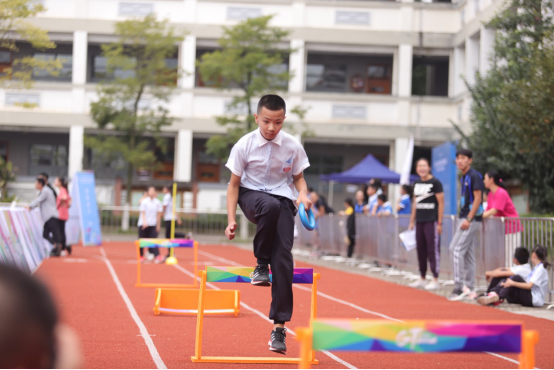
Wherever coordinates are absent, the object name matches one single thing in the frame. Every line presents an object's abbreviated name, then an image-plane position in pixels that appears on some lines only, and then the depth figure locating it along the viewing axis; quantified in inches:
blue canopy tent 996.6
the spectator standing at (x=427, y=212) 492.1
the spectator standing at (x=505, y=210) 462.6
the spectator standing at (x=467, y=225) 432.5
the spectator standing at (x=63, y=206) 756.6
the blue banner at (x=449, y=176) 662.5
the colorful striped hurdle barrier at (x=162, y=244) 494.0
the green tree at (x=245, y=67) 1127.6
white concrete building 1347.2
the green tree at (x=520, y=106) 679.1
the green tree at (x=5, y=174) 1317.1
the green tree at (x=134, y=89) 1196.5
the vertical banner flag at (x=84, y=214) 883.4
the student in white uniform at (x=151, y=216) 736.3
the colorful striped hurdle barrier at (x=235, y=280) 221.3
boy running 225.3
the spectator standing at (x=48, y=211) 733.9
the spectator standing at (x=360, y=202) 813.9
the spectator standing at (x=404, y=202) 690.2
